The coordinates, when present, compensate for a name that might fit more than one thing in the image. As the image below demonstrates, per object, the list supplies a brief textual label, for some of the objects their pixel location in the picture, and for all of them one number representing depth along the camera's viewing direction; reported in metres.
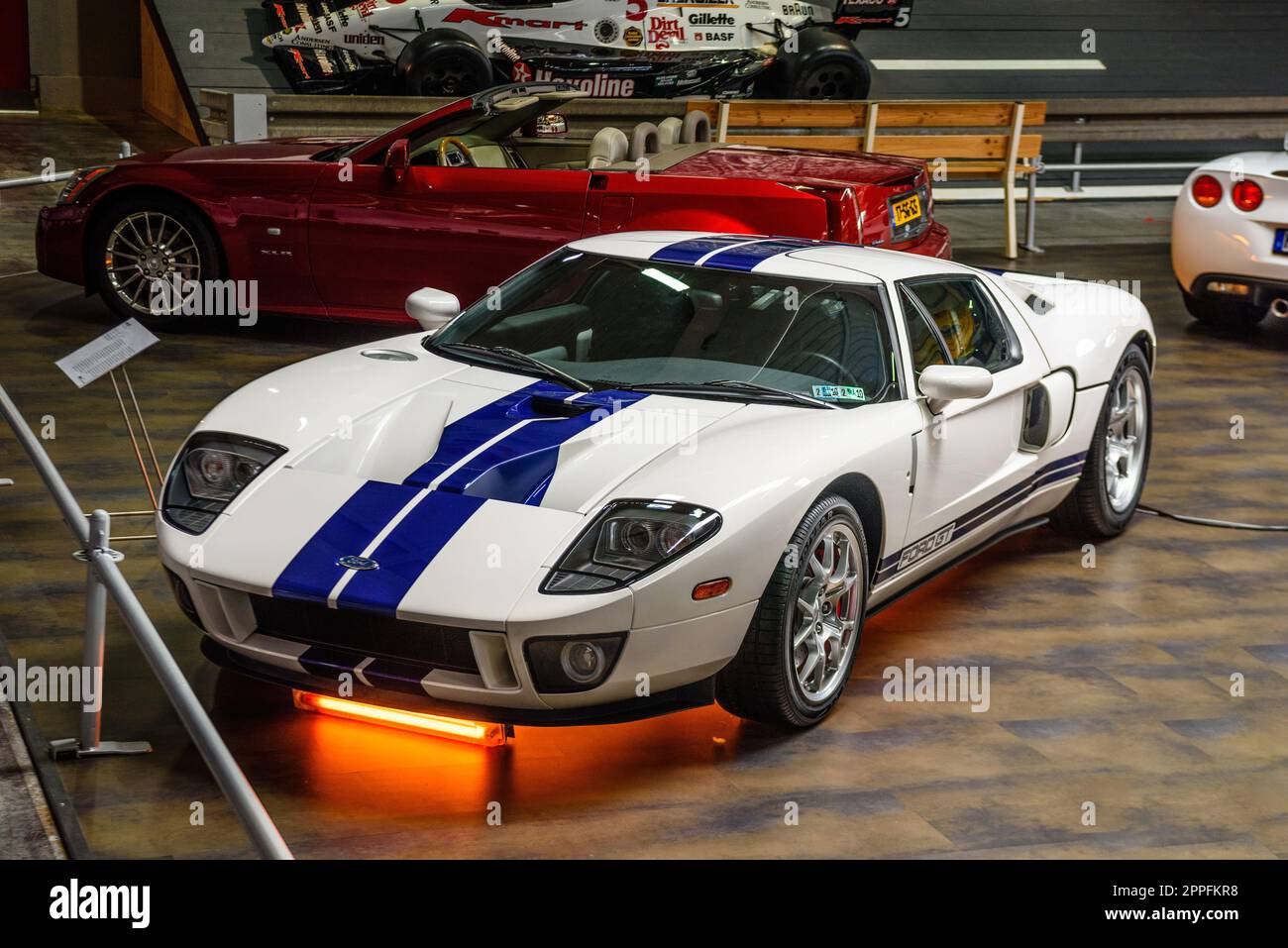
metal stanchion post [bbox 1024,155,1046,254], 12.96
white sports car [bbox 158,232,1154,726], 3.91
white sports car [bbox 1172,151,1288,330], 9.40
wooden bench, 12.44
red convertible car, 8.37
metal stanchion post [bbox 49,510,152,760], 3.99
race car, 13.87
